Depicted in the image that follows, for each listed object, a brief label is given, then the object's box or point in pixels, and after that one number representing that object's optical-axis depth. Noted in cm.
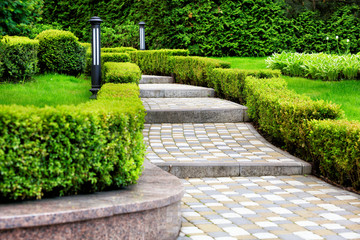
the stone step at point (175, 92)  1190
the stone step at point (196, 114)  957
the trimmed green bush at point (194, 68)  1227
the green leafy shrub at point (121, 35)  1836
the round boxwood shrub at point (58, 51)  1191
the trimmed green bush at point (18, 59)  1012
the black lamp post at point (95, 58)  934
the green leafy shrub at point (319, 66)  1188
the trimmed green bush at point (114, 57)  1238
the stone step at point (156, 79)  1435
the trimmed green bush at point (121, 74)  933
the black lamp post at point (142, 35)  1684
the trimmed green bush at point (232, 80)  1037
